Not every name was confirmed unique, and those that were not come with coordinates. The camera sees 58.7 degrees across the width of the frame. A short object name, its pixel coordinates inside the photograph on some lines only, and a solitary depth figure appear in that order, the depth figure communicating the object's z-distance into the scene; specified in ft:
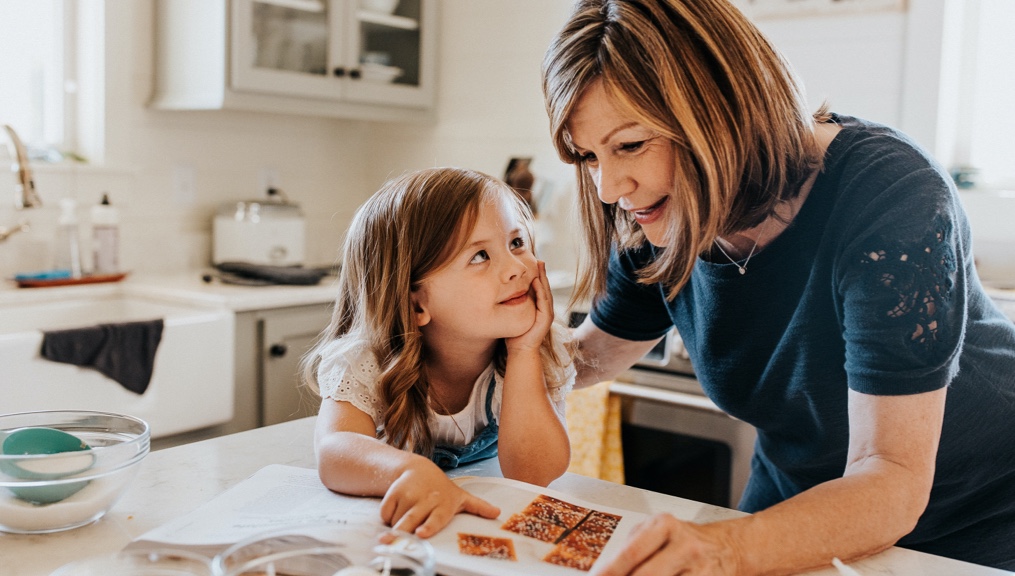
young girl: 3.71
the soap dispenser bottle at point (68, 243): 8.47
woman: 2.78
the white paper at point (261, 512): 2.53
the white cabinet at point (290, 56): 8.99
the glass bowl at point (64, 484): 2.70
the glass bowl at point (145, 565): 2.32
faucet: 7.68
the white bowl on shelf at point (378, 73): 10.26
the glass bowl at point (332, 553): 2.17
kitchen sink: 6.47
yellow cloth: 7.64
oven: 7.26
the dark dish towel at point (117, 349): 6.66
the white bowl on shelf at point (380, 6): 10.21
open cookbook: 2.47
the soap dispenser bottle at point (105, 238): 8.72
